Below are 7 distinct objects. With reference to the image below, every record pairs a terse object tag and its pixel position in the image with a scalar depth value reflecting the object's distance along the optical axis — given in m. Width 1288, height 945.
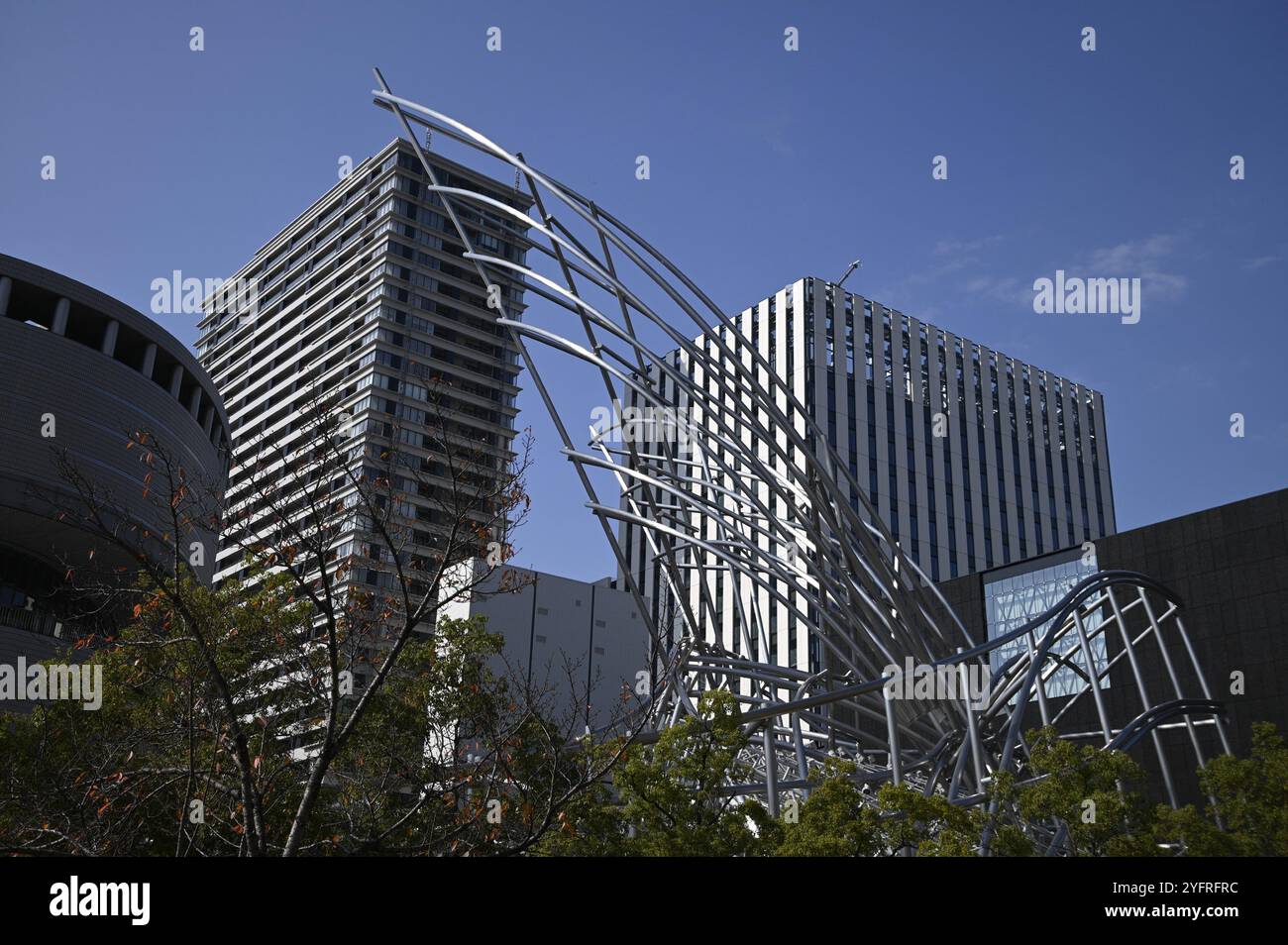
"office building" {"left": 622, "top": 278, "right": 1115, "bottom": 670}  88.75
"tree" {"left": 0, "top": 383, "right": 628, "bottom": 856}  14.13
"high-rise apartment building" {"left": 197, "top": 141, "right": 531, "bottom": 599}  101.75
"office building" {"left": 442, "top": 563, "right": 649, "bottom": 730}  73.44
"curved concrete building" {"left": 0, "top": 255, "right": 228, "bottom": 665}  43.25
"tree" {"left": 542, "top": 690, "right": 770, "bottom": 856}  16.72
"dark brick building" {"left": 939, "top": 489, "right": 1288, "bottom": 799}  33.19
